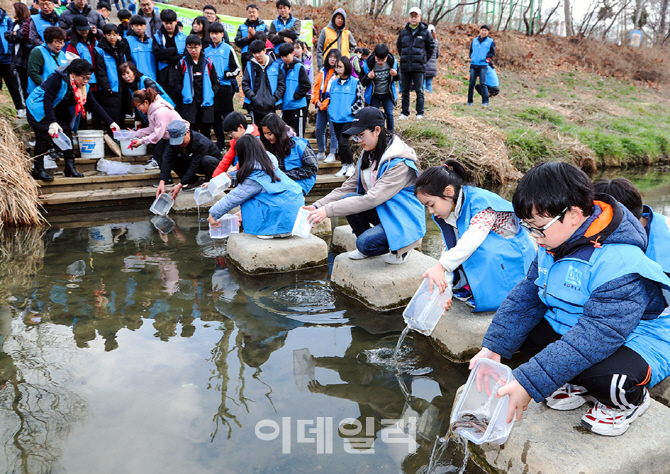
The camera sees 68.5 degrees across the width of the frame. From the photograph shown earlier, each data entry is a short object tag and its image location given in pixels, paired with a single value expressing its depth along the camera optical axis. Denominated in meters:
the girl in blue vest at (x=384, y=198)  4.03
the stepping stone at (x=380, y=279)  4.08
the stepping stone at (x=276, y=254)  4.83
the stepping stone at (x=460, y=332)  3.23
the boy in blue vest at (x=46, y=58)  6.90
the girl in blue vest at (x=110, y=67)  7.76
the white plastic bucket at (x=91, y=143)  7.71
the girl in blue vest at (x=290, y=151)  5.37
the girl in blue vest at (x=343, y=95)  8.29
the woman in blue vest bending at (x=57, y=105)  6.80
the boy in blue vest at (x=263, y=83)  8.02
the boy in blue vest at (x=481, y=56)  12.66
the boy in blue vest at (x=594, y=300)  1.90
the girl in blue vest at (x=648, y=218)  2.62
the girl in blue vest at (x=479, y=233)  3.09
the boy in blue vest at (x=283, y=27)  8.77
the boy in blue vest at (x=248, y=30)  9.34
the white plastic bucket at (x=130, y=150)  8.04
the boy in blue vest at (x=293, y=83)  8.02
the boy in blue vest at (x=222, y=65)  8.26
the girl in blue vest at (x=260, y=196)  4.96
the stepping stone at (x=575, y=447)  2.06
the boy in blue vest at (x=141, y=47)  8.00
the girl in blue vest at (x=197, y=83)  7.93
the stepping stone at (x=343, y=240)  5.54
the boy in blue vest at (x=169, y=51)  8.00
